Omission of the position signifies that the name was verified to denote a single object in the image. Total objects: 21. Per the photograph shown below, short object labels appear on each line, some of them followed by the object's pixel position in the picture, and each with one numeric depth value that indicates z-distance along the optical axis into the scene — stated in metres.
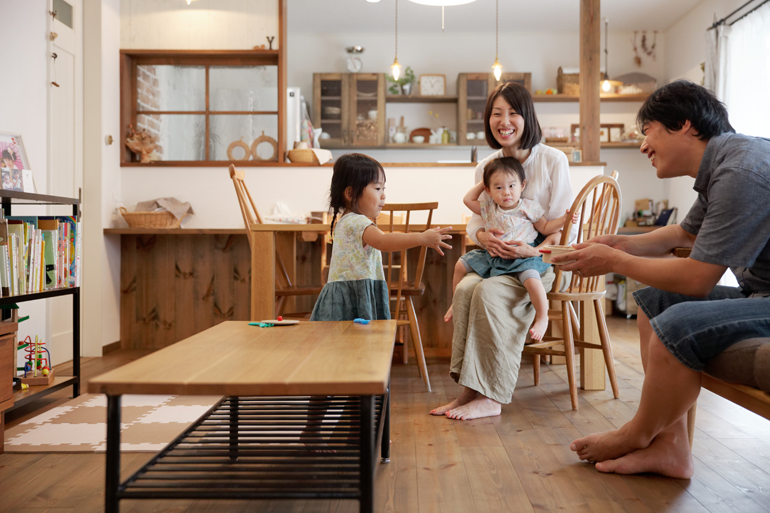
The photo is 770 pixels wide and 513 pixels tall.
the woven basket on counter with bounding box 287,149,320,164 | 3.80
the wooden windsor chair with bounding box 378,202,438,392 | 2.37
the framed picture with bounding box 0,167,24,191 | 2.40
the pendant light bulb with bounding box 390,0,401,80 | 4.91
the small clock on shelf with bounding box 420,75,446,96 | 6.09
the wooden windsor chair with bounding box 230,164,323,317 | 2.74
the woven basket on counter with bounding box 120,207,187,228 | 3.46
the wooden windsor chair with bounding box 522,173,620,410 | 2.21
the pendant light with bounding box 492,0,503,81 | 5.14
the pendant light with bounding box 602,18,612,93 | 5.91
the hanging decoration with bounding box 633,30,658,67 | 6.21
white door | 3.04
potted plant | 6.01
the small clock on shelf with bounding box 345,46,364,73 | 6.03
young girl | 1.97
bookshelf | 2.01
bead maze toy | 2.29
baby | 2.26
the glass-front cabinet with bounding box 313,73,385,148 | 5.95
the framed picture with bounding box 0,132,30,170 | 2.46
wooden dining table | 2.57
